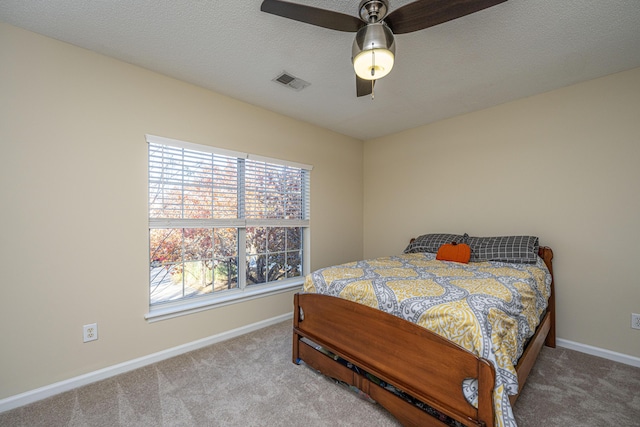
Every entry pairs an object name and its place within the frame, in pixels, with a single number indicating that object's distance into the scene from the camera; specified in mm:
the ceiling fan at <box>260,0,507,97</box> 1294
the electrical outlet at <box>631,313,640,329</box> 2182
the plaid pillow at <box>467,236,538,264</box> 2367
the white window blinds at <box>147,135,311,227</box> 2342
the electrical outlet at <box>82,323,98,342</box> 1958
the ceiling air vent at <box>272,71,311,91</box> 2324
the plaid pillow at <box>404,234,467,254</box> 2955
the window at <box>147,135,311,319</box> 2375
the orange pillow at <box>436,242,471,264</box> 2545
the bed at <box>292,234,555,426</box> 1205
